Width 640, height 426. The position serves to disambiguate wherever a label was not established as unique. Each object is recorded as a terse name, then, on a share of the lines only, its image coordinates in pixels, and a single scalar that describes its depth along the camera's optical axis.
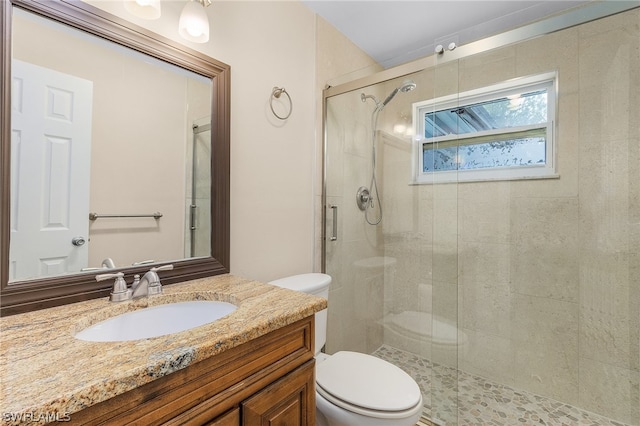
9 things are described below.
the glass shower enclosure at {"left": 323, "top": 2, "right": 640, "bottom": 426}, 1.53
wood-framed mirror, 0.83
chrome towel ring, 1.61
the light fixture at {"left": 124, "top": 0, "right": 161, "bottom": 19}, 0.99
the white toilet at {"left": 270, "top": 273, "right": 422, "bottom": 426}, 1.07
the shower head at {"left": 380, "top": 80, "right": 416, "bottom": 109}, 1.83
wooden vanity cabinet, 0.52
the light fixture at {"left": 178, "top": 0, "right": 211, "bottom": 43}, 1.11
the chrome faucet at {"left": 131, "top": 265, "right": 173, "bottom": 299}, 0.95
